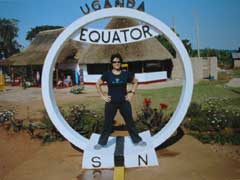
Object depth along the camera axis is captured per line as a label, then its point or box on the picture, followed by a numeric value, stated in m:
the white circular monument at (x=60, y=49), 6.02
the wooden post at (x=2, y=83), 24.63
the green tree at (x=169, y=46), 36.52
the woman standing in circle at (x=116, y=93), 5.97
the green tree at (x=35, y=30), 60.25
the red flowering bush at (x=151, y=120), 7.90
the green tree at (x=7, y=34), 42.00
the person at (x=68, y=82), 25.48
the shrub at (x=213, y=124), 7.41
